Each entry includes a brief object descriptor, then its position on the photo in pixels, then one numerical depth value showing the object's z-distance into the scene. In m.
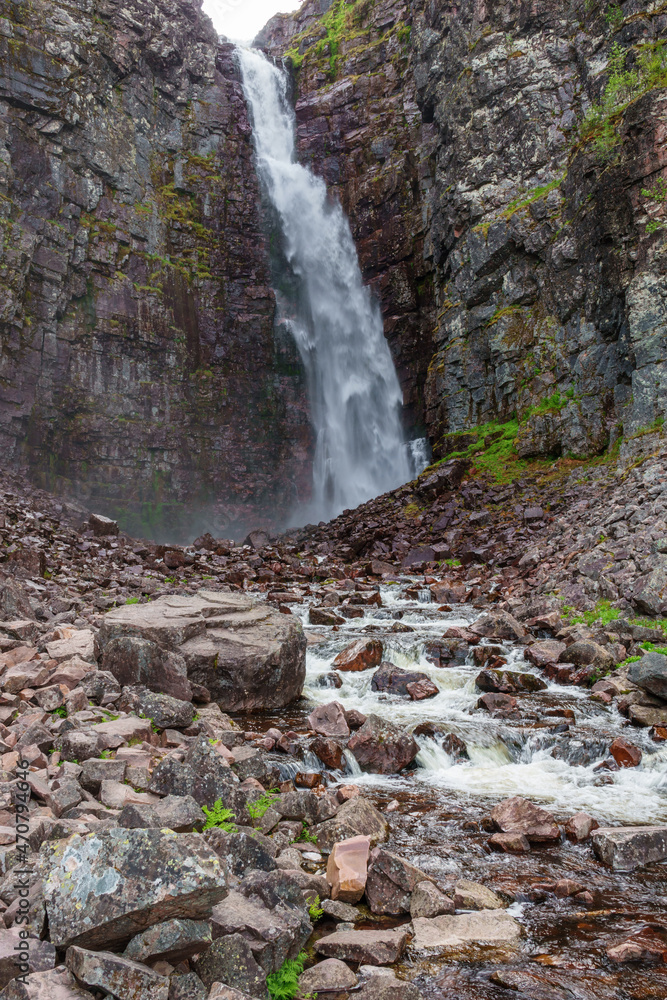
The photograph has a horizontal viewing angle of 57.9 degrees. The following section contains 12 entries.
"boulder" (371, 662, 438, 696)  8.39
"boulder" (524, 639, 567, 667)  9.09
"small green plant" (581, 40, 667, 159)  18.59
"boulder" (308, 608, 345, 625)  12.29
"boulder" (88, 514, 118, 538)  21.31
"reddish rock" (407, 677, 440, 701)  8.19
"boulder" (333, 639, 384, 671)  9.29
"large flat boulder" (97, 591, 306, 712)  7.34
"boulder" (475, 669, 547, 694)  8.24
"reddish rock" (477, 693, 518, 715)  7.44
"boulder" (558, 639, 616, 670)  8.50
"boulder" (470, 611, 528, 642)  10.53
